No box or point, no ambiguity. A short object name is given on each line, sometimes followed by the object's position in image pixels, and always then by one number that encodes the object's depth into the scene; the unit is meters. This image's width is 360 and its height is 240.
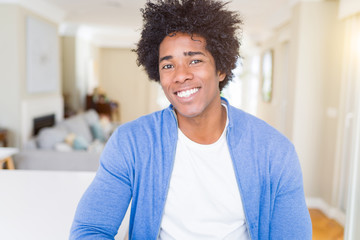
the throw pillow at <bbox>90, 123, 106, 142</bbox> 4.94
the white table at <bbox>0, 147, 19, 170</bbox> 2.20
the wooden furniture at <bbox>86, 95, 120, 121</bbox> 7.18
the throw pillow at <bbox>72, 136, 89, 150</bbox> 3.49
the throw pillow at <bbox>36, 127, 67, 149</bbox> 3.38
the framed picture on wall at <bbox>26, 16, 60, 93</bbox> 3.98
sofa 2.93
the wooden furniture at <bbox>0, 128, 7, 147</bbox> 3.50
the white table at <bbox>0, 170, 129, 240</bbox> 0.98
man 1.01
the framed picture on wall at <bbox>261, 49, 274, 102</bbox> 5.68
